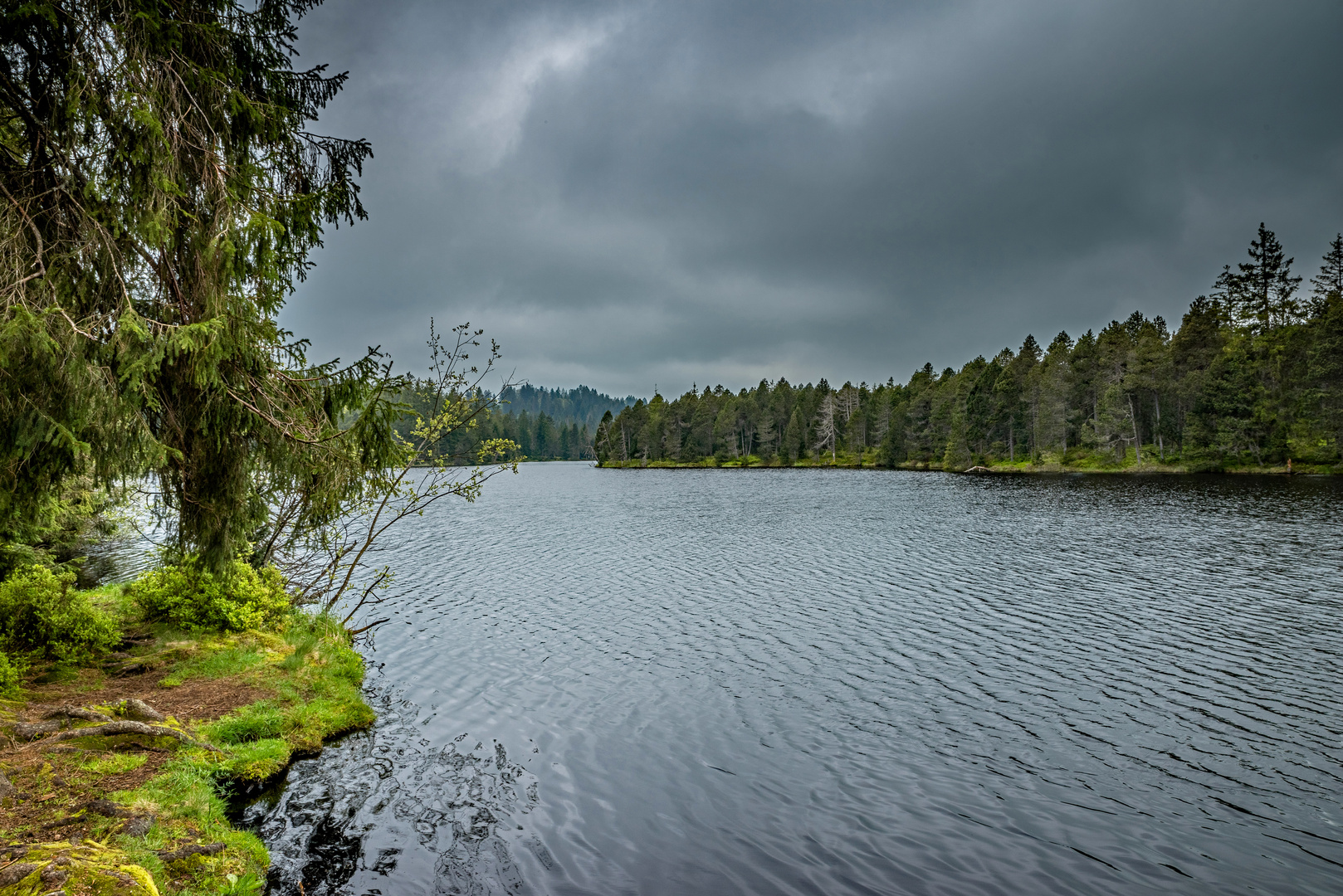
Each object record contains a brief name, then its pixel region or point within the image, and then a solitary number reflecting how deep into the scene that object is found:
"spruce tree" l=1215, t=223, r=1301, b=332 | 78.69
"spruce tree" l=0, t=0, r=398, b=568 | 6.55
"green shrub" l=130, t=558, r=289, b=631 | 13.97
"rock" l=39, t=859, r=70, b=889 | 4.96
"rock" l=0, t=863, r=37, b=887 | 4.82
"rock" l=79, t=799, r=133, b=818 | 6.77
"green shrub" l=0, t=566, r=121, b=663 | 11.25
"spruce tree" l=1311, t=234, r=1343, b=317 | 73.94
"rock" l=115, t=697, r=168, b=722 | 9.22
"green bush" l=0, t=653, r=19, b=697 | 9.32
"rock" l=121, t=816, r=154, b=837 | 6.55
